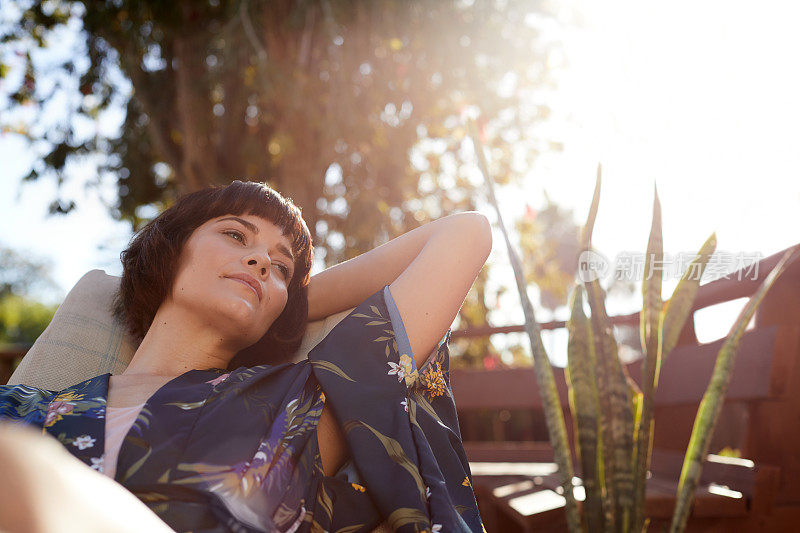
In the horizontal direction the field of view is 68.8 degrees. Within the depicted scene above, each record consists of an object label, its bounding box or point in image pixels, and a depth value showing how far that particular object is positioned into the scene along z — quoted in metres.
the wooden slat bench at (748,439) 1.76
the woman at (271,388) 1.12
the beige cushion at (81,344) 1.69
